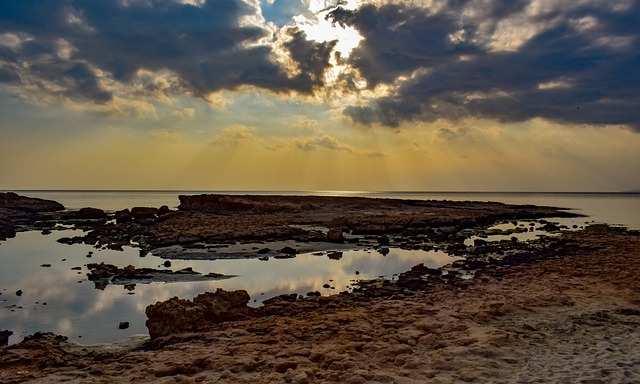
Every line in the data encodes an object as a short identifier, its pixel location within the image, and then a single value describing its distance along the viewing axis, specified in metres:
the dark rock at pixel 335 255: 27.06
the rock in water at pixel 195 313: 11.87
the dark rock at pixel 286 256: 27.36
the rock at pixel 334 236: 35.03
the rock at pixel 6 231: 40.34
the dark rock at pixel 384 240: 34.66
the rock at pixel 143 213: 61.75
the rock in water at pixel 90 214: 65.64
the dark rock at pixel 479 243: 32.31
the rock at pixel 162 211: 64.94
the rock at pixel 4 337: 11.45
